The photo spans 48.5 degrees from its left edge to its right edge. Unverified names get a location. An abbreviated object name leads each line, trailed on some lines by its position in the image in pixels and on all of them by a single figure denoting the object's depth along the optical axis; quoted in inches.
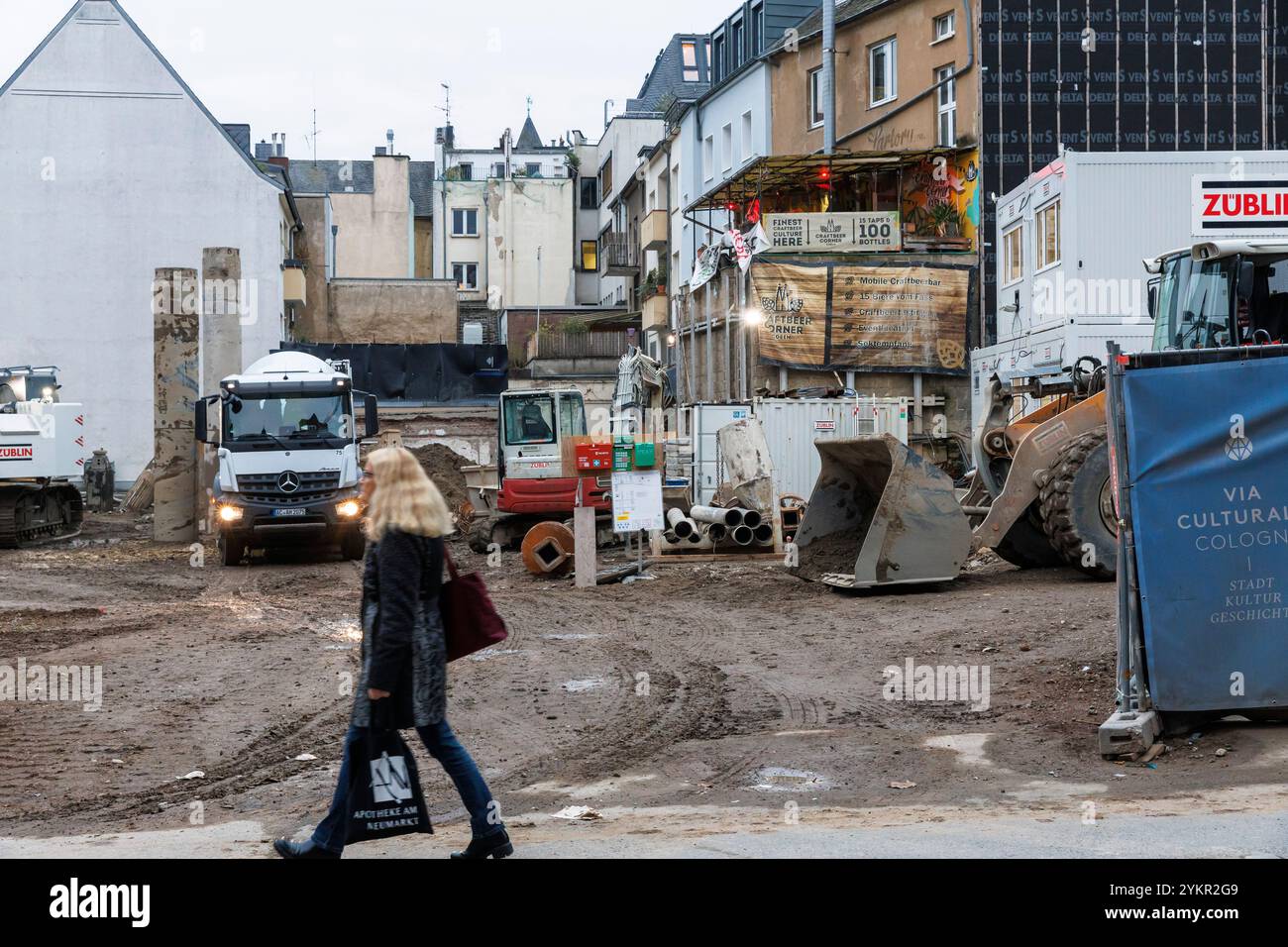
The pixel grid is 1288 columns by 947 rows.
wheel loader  480.4
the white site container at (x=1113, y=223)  758.5
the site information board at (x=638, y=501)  698.2
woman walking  230.7
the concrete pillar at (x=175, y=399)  1013.8
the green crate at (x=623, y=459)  706.2
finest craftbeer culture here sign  1254.9
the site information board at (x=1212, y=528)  320.5
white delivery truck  878.4
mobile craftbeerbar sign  1181.1
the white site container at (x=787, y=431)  982.4
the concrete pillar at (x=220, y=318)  1061.1
